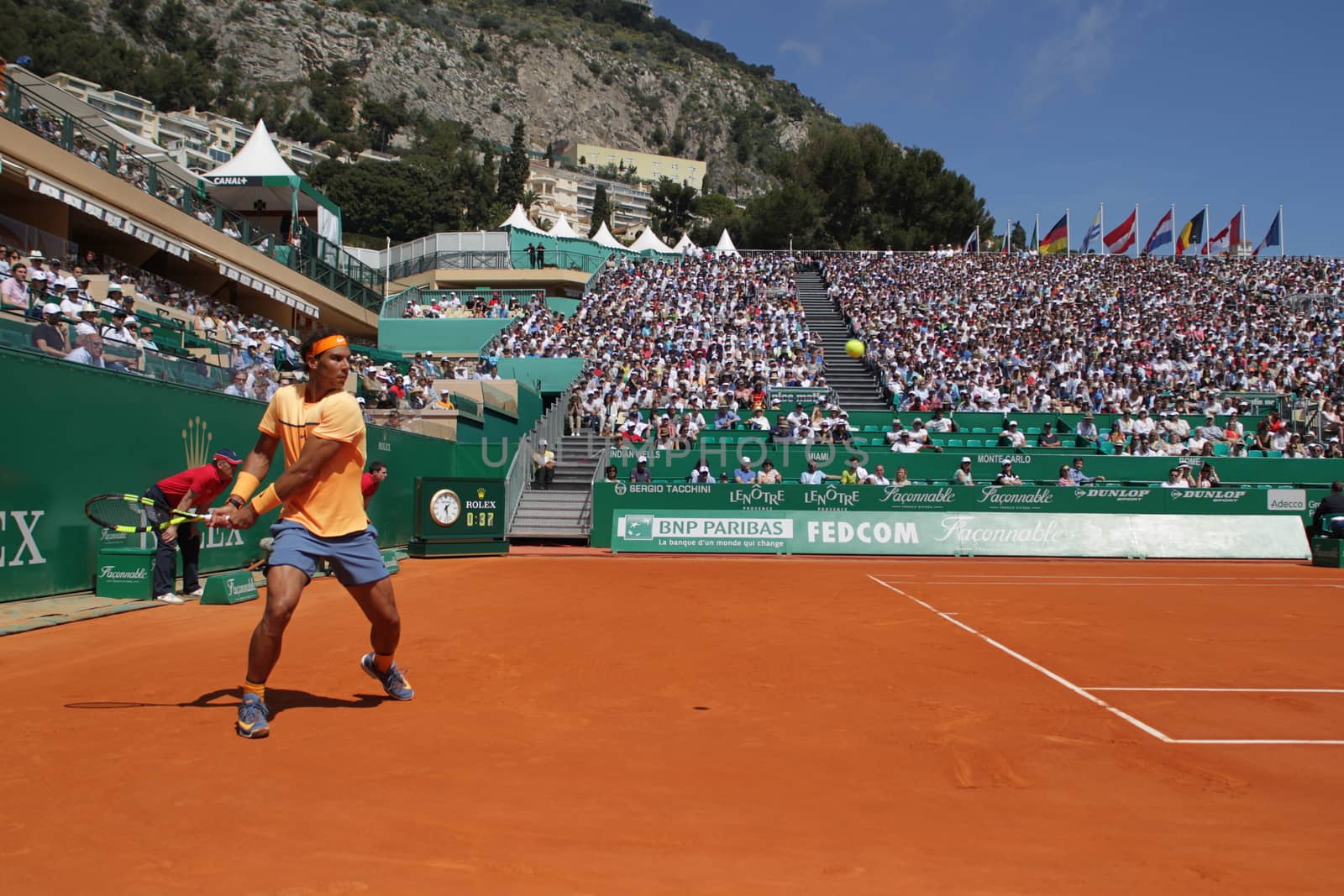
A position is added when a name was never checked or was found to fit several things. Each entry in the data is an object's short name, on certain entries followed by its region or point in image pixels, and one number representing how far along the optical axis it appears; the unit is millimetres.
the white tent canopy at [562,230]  56906
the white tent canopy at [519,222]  51688
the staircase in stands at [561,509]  22656
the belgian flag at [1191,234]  51750
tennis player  5410
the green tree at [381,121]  154375
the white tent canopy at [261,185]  34125
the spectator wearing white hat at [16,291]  11744
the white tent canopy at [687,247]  45344
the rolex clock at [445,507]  19250
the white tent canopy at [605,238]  57312
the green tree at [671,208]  112550
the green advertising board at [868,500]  21906
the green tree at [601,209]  121688
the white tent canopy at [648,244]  59719
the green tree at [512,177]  114250
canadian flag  51409
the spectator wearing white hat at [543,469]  24406
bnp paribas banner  21516
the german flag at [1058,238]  54062
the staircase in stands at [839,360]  31234
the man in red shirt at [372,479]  13617
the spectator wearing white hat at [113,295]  18741
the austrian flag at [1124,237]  51625
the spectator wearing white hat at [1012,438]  25891
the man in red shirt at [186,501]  10680
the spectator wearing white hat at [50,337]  10938
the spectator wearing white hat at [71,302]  12692
